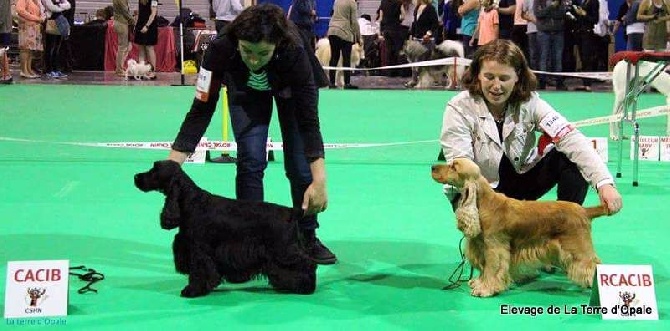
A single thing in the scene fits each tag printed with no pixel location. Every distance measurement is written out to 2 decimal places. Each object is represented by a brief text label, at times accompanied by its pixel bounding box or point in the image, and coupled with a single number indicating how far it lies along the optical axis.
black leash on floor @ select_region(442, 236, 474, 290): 3.50
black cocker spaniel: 3.22
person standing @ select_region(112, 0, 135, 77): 13.75
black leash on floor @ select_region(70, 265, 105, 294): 3.36
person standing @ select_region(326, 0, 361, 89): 12.34
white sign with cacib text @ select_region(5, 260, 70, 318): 2.99
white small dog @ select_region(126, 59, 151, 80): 14.22
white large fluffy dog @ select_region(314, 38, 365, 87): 13.23
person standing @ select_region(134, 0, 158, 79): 13.75
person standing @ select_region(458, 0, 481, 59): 12.84
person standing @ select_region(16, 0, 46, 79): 13.00
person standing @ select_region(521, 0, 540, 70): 12.21
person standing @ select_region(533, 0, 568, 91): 11.93
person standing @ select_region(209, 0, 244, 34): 11.88
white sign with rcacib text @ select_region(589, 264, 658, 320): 3.05
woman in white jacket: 3.46
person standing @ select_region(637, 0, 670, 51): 11.70
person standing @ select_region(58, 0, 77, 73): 14.92
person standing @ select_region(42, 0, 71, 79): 13.69
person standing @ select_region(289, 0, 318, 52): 11.80
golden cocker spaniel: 3.26
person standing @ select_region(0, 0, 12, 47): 11.91
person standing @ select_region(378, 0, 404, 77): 13.88
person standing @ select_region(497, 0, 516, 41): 13.08
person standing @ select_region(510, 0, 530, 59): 12.49
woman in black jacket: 3.31
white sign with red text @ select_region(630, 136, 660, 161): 6.34
